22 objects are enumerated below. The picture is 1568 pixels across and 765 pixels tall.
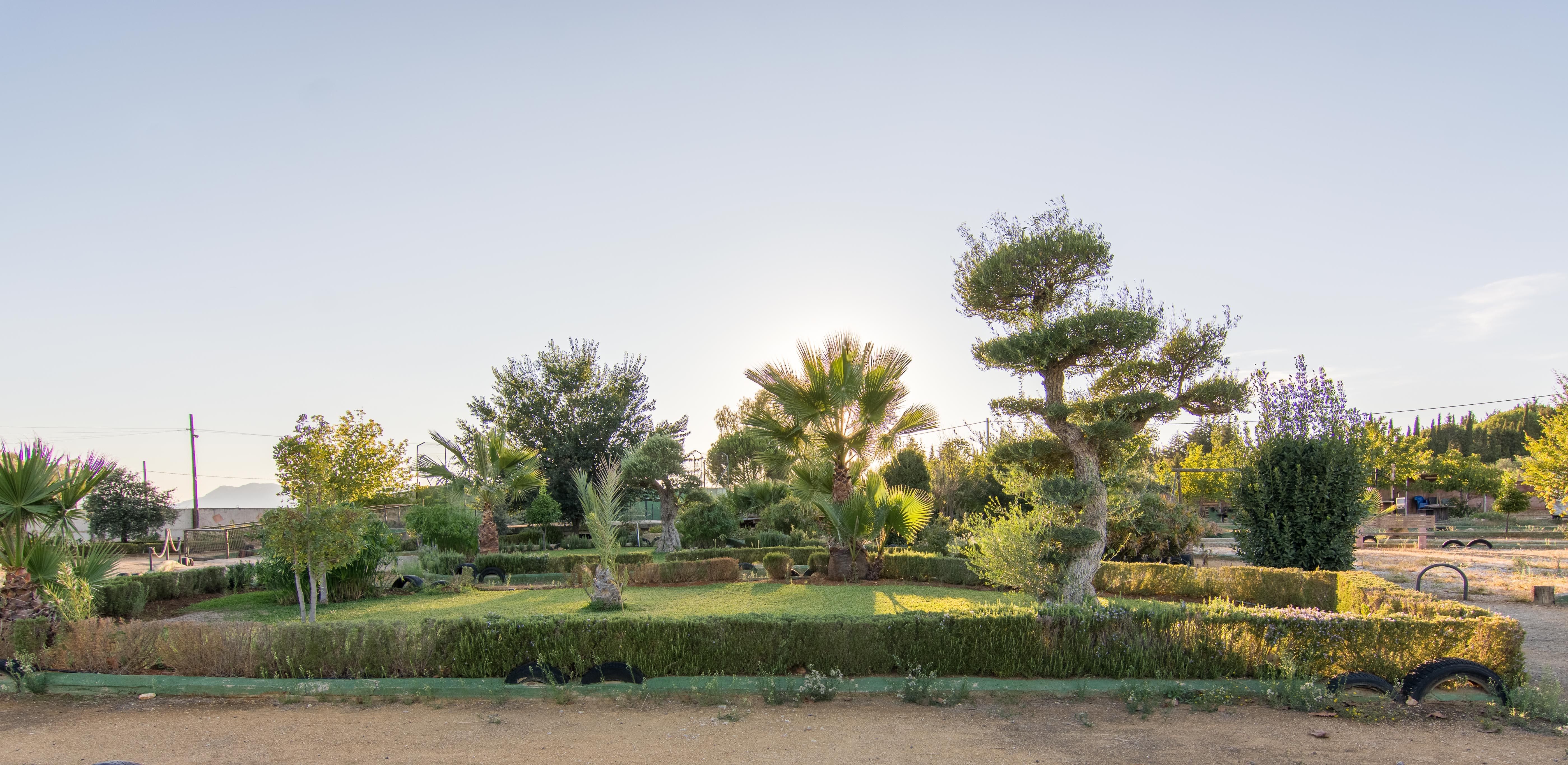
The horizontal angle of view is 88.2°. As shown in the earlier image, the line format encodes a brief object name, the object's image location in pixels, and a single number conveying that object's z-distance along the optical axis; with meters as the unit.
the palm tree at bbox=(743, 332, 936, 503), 15.65
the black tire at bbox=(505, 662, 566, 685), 6.92
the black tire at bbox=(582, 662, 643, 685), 6.91
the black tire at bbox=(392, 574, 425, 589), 15.08
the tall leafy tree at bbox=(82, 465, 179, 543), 34.75
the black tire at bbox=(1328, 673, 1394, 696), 6.34
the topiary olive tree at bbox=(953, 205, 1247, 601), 11.88
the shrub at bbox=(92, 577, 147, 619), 11.50
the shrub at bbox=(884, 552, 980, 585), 15.00
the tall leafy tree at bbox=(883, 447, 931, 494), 24.52
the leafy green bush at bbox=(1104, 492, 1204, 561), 16.37
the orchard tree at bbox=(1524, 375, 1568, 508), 22.80
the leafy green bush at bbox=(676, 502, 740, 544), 23.31
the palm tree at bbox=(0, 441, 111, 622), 8.21
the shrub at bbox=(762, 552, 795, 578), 16.30
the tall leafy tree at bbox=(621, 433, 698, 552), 26.55
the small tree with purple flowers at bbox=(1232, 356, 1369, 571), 12.38
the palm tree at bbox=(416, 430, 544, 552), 21.88
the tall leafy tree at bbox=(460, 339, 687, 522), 36.03
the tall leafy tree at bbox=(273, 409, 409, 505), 20.33
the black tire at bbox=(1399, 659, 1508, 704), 6.27
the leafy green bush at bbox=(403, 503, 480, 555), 19.95
